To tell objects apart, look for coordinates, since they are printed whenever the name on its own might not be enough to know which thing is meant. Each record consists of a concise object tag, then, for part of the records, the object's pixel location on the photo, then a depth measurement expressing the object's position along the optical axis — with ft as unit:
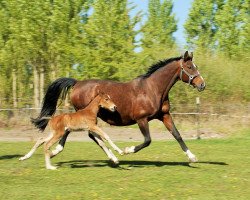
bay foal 34.22
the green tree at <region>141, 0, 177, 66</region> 96.37
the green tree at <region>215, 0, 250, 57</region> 119.14
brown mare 35.73
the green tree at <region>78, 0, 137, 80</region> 94.99
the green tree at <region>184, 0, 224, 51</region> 134.62
